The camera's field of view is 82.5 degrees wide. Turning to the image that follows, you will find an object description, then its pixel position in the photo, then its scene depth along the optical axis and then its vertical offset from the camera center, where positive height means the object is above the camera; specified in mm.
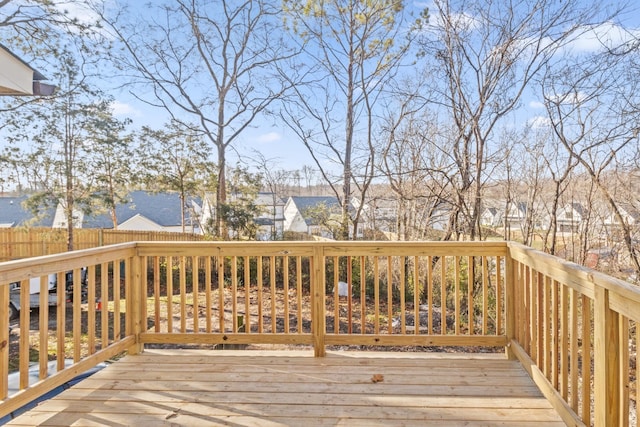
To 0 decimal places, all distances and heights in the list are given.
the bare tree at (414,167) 5594 +788
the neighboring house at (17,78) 2467 +1022
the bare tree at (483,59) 4809 +2115
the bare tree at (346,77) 6832 +2713
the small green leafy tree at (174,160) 8391 +1312
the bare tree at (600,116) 4312 +1195
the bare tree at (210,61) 7723 +3424
